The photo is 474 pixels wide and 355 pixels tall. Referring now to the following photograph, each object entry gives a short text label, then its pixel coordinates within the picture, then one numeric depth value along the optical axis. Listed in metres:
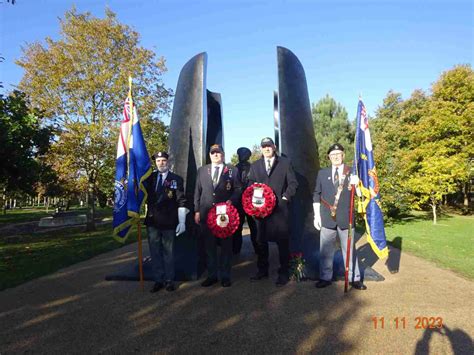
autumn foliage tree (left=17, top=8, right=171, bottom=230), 13.79
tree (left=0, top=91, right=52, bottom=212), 9.38
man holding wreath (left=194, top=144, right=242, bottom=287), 5.15
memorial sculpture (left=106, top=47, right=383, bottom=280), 5.83
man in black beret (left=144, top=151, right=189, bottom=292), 4.95
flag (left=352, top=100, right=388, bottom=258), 5.03
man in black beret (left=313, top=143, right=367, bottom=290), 4.97
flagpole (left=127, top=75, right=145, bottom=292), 4.94
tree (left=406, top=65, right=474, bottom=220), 20.16
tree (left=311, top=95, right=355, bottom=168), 26.17
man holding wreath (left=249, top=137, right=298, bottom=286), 5.07
